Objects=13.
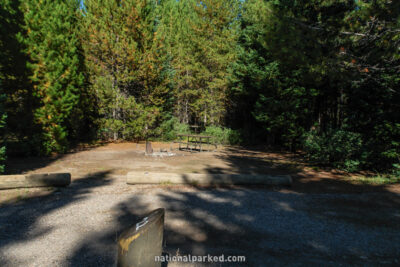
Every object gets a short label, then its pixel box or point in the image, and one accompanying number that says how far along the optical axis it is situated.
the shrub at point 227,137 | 19.03
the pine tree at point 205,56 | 21.73
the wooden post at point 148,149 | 11.77
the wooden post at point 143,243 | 1.79
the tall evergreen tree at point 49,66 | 10.48
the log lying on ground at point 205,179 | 6.27
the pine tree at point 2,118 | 5.95
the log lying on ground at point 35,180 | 5.54
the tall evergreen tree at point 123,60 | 16.20
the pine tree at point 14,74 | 10.25
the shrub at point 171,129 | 19.19
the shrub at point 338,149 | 8.76
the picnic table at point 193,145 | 16.01
